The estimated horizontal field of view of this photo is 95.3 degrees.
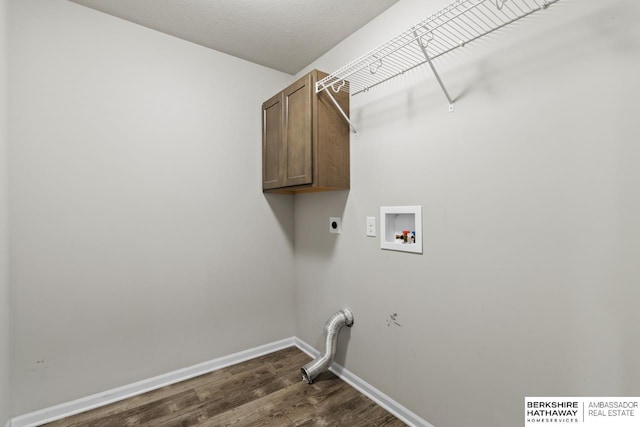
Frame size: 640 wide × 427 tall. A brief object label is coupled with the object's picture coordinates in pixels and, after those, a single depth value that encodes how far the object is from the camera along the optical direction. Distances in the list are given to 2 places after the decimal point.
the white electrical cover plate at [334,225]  2.16
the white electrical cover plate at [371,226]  1.86
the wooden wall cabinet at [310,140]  1.91
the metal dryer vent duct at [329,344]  2.01
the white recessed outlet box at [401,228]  1.60
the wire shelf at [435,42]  1.21
